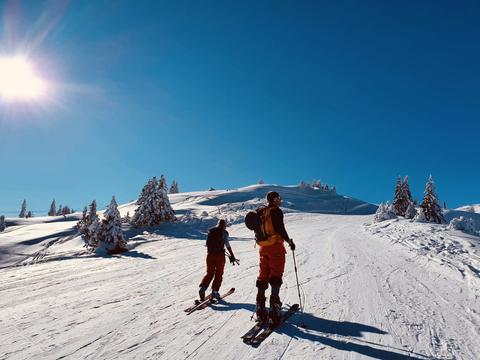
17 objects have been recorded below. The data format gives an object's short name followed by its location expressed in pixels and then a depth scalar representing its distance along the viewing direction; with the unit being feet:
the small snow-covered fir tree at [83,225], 113.91
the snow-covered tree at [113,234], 80.23
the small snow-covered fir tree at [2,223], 265.81
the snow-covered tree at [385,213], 131.23
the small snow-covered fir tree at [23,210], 433.89
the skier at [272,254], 19.43
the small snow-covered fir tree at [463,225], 70.18
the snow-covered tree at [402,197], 185.57
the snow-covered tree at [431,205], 144.56
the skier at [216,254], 26.08
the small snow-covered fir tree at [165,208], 134.87
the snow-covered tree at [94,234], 83.25
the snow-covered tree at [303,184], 403.34
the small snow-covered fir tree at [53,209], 416.05
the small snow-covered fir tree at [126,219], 146.83
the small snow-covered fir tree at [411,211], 162.70
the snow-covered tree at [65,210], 391.98
